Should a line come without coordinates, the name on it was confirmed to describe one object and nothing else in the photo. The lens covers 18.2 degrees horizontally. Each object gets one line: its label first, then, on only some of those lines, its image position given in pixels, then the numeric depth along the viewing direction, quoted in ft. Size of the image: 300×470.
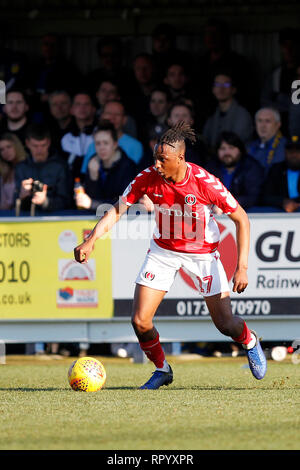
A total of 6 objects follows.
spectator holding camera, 37.11
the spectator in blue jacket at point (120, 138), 39.81
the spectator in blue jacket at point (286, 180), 36.32
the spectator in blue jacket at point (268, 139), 38.22
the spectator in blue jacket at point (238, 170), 36.40
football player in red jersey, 24.97
